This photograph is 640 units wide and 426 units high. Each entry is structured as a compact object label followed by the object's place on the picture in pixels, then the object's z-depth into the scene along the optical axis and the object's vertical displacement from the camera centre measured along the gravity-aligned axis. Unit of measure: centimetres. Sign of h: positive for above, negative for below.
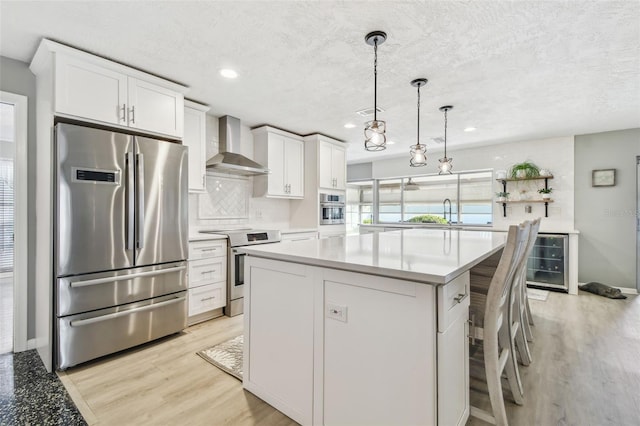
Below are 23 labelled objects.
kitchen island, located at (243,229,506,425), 118 -56
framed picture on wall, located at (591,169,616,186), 441 +53
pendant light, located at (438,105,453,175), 318 +50
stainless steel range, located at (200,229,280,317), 334 -64
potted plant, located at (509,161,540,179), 485 +69
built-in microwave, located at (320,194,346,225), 473 +5
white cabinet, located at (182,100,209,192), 328 +79
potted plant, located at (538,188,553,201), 478 +31
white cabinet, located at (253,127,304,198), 420 +72
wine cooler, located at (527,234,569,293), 446 -78
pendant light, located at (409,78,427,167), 277 +59
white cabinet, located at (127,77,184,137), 254 +93
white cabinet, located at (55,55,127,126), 218 +93
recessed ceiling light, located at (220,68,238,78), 263 +124
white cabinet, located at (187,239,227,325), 305 -72
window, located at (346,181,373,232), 722 +21
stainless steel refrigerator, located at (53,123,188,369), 215 -24
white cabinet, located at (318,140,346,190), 466 +75
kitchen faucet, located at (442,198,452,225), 600 +11
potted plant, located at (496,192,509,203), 518 +29
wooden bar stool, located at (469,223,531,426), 141 -65
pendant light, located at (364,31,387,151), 205 +63
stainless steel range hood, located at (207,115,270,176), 358 +71
